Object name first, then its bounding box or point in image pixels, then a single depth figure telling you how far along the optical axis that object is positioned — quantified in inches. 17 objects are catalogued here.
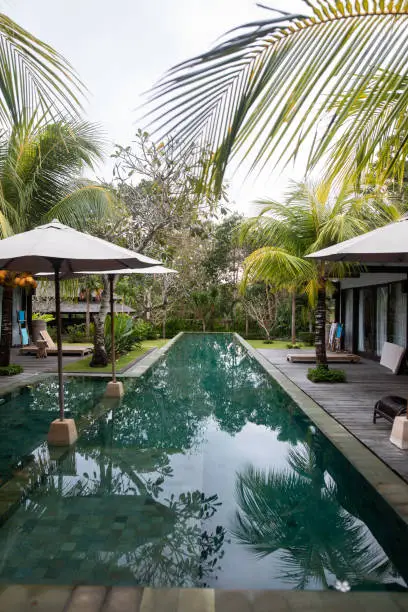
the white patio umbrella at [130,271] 325.1
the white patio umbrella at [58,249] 194.5
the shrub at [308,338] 767.1
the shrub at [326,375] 387.5
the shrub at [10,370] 408.7
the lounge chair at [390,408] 227.9
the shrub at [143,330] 657.0
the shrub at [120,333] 532.0
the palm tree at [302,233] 386.3
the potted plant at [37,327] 655.1
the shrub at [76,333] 795.4
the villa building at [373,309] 477.9
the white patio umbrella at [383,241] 206.2
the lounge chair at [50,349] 563.1
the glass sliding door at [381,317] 525.9
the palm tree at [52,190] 382.6
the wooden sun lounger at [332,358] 512.1
